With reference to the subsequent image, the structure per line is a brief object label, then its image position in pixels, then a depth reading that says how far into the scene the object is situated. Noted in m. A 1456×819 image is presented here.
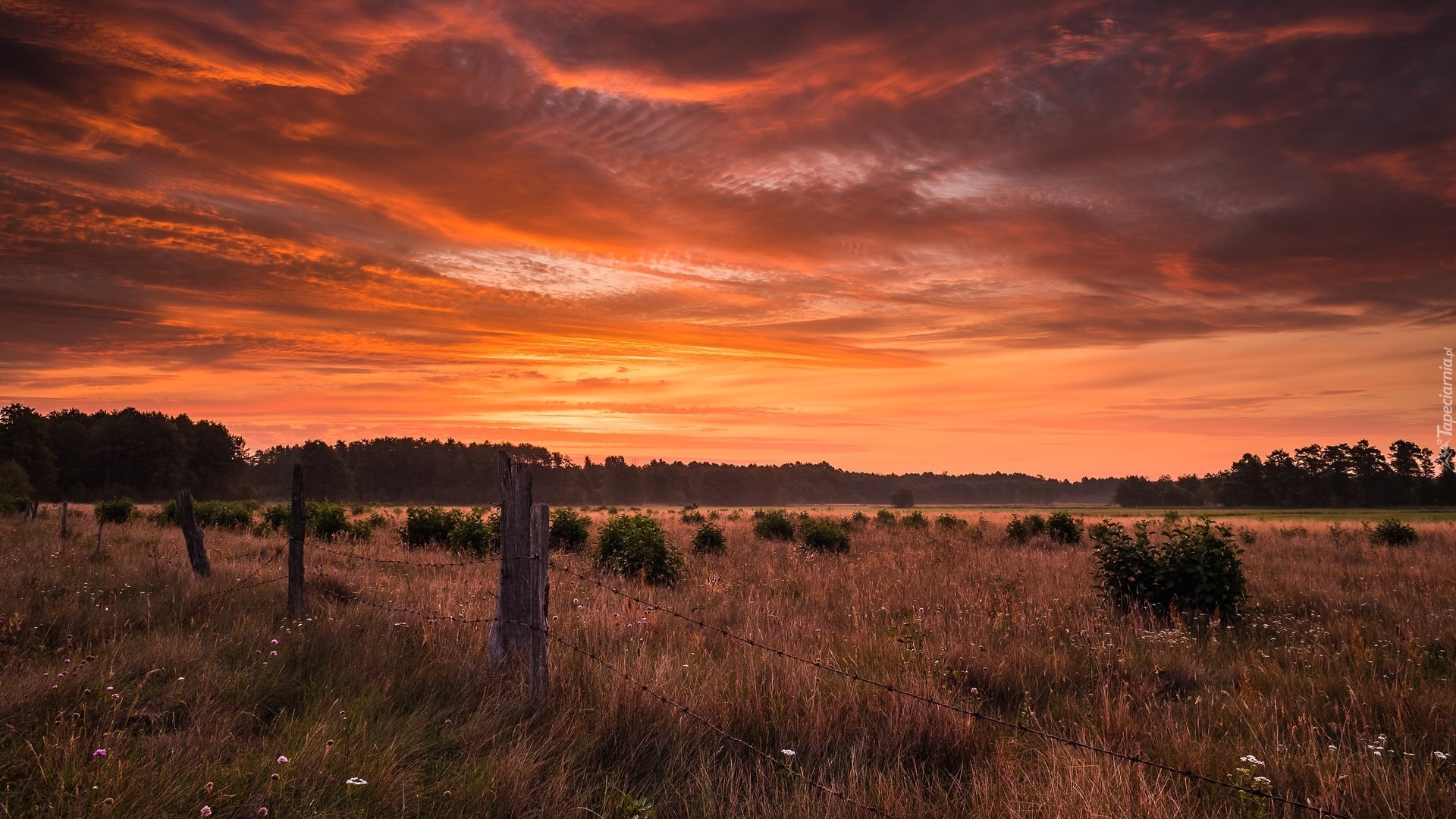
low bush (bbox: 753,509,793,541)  23.47
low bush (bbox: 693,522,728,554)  18.88
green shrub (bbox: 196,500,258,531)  27.25
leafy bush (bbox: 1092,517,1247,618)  10.02
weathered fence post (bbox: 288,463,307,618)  8.41
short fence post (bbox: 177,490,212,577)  10.57
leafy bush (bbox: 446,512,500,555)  17.30
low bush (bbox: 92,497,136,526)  28.48
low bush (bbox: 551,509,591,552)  18.75
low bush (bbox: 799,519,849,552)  19.30
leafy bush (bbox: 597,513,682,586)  13.10
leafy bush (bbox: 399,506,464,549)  20.08
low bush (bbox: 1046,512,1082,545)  22.84
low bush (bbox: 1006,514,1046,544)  23.14
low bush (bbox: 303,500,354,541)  20.80
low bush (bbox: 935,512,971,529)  30.04
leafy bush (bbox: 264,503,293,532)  25.27
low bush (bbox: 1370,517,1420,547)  22.28
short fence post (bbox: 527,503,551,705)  5.54
